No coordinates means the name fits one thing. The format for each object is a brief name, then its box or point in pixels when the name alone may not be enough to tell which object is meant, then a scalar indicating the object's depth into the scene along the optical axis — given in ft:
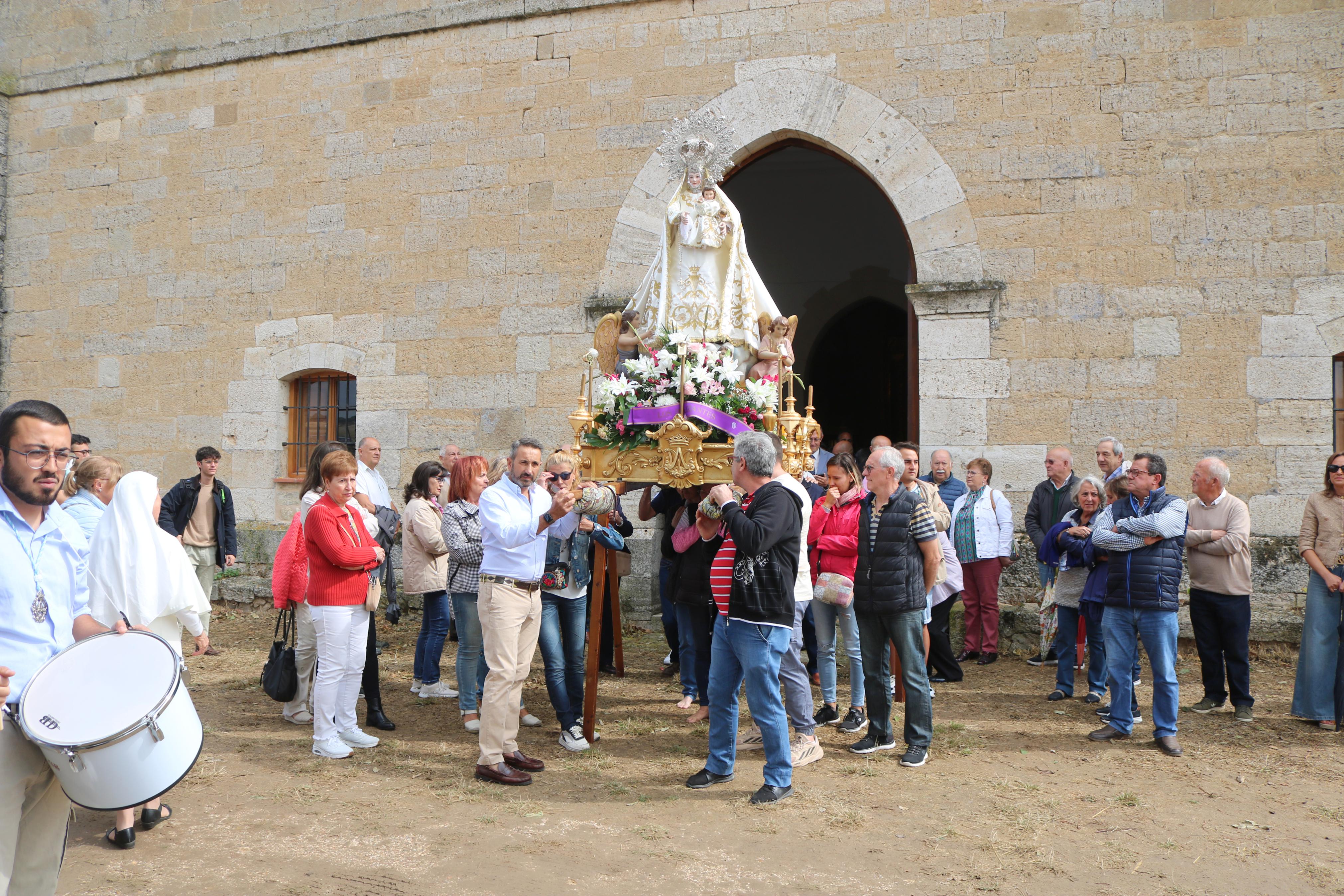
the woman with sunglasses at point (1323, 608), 18.90
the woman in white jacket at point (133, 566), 13.56
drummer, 8.52
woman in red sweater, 16.90
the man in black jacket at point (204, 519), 26.81
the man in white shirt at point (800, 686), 16.80
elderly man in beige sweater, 19.24
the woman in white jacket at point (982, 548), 24.93
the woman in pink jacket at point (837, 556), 19.08
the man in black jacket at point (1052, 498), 24.06
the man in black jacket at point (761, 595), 14.76
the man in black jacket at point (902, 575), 16.93
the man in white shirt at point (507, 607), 15.97
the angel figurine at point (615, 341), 19.53
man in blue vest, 17.79
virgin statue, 18.72
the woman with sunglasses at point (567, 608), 17.87
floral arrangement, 17.60
